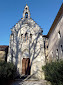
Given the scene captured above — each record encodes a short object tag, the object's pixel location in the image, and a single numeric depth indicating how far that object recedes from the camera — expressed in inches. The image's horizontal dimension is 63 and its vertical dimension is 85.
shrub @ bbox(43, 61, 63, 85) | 276.3
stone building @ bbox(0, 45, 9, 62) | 561.3
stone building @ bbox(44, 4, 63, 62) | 411.0
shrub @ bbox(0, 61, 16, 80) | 330.5
